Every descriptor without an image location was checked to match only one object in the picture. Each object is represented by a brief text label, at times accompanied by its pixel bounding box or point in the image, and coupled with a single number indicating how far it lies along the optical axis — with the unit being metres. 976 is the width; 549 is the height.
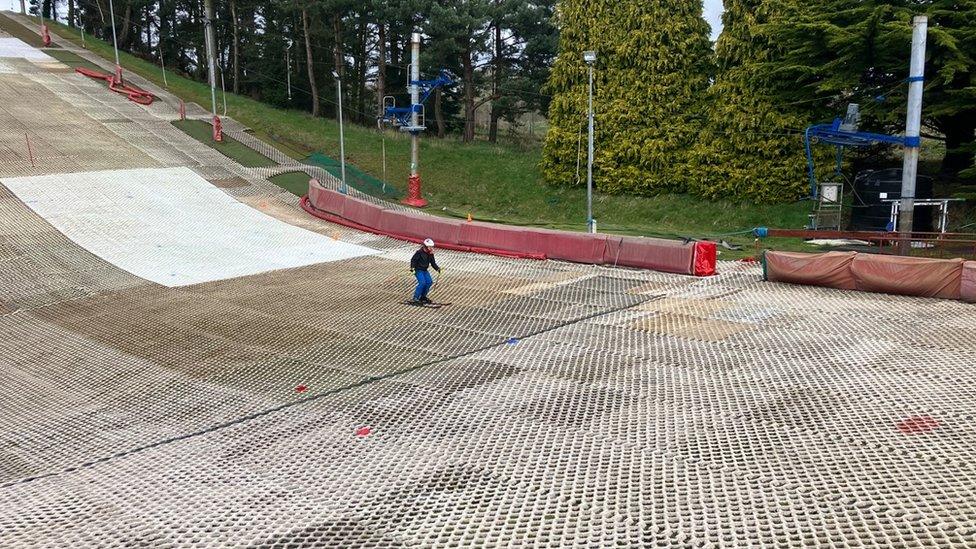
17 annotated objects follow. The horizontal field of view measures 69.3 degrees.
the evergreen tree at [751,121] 25.41
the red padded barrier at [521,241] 17.17
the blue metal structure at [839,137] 19.89
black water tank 20.94
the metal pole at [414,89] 26.57
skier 14.09
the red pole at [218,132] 32.38
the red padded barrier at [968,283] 13.27
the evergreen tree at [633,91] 29.02
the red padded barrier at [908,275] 13.55
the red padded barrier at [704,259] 16.80
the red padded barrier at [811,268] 14.84
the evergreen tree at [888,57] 19.91
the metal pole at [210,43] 32.01
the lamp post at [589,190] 21.41
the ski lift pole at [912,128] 16.23
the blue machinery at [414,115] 26.86
